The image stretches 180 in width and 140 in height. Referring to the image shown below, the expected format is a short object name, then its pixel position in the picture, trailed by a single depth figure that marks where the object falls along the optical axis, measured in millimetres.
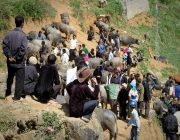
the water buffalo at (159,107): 13656
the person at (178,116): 12204
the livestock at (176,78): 18766
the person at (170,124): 10867
